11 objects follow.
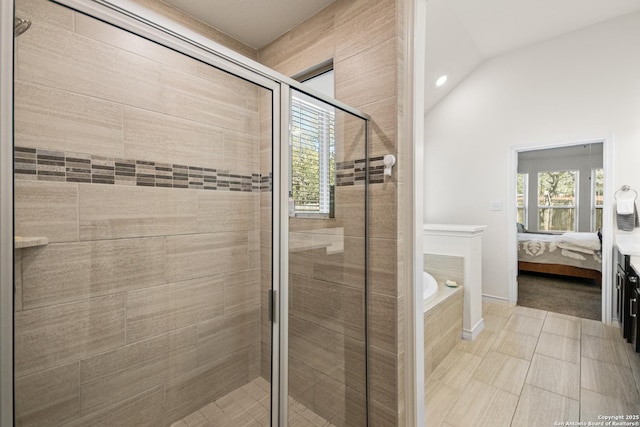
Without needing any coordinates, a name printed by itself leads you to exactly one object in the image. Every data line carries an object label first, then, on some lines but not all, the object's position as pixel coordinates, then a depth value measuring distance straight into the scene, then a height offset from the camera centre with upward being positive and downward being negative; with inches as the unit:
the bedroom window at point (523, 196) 261.4 +13.4
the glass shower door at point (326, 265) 45.3 -9.5
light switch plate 141.0 +2.8
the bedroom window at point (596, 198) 228.7 +10.2
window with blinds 44.9 +9.6
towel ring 111.2 +8.0
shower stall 36.0 -4.0
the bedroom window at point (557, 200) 245.4 +9.2
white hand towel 109.7 +1.7
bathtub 87.1 -27.3
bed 164.4 -26.4
